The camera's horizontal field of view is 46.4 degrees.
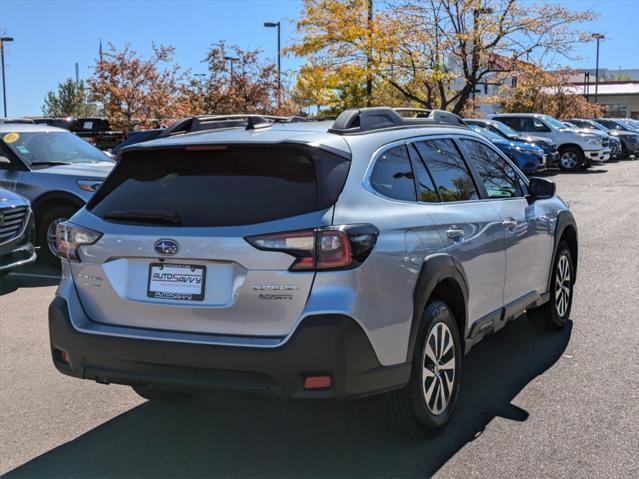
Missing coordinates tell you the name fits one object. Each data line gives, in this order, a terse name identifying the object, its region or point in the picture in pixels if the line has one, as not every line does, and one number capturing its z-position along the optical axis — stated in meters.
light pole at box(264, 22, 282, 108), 30.58
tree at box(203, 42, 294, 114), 29.81
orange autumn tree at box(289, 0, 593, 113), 25.09
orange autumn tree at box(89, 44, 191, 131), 25.66
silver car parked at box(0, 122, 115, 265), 9.46
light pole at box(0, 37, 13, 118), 43.88
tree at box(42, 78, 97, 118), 58.50
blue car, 22.52
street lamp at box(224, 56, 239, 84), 30.83
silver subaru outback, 3.42
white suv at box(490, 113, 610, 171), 26.45
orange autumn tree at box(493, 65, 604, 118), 41.28
